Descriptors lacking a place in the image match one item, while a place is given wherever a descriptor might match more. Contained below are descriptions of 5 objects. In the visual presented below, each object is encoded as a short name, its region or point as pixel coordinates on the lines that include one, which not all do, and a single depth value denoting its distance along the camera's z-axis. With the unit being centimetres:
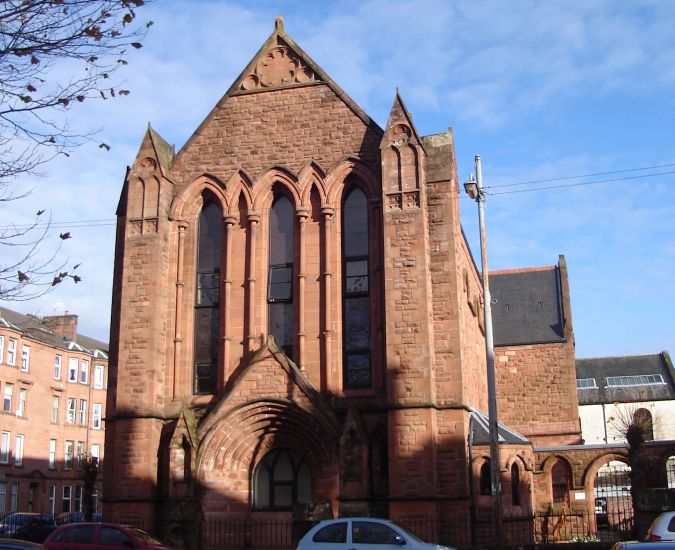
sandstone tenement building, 4925
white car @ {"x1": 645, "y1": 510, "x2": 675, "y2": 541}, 1510
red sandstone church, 2098
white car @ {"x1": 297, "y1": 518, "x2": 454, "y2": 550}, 1452
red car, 1727
